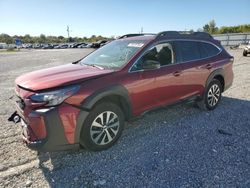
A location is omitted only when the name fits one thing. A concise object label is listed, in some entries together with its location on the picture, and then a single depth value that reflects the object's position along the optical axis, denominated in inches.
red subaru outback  96.3
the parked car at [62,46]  2492.6
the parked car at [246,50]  572.1
